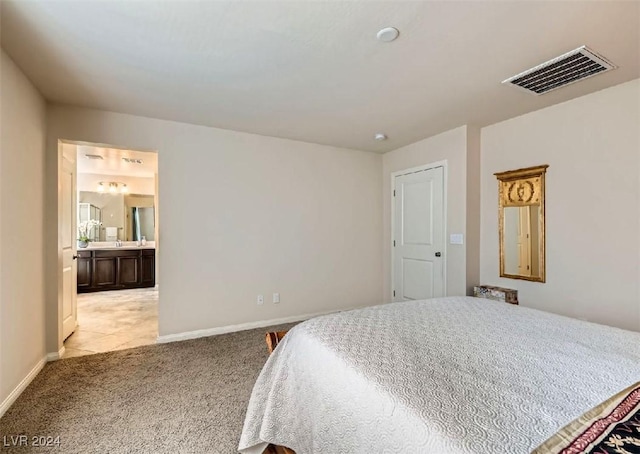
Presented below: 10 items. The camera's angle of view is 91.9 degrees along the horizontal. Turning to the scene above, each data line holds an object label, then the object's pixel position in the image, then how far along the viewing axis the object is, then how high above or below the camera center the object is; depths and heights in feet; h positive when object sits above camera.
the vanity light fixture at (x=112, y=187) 21.97 +2.91
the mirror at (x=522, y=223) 10.20 +0.13
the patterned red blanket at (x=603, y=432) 2.35 -1.69
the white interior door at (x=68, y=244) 10.57 -0.59
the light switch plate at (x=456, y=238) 11.82 -0.44
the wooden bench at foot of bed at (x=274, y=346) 4.92 -2.46
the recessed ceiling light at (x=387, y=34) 6.06 +3.85
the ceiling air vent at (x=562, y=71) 7.02 +3.84
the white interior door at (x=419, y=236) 12.89 -0.39
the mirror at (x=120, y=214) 21.84 +1.02
